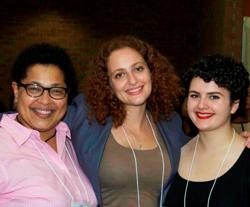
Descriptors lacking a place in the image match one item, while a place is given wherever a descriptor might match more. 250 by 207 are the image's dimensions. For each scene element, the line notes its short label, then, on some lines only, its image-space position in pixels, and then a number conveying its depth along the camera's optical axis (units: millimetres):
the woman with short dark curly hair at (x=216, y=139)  1723
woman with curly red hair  2000
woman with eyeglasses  1609
